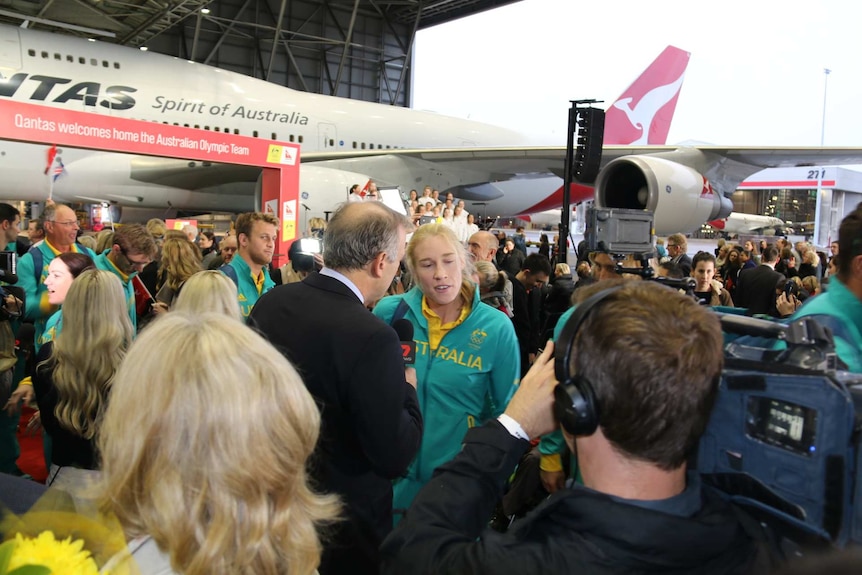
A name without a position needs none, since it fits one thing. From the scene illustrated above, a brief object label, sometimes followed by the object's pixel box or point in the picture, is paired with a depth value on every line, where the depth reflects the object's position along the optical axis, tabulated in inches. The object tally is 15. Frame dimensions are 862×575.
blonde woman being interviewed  85.9
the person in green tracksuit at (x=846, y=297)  58.5
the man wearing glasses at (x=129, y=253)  142.3
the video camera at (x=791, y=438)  30.2
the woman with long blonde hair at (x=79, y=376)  77.0
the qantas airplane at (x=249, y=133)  380.2
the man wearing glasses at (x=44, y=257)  138.0
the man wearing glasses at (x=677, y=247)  253.3
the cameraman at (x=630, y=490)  34.4
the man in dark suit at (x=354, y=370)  63.0
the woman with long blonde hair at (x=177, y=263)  156.6
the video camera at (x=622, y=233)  95.0
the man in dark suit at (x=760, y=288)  202.5
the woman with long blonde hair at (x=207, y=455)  32.8
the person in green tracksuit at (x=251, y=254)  146.2
